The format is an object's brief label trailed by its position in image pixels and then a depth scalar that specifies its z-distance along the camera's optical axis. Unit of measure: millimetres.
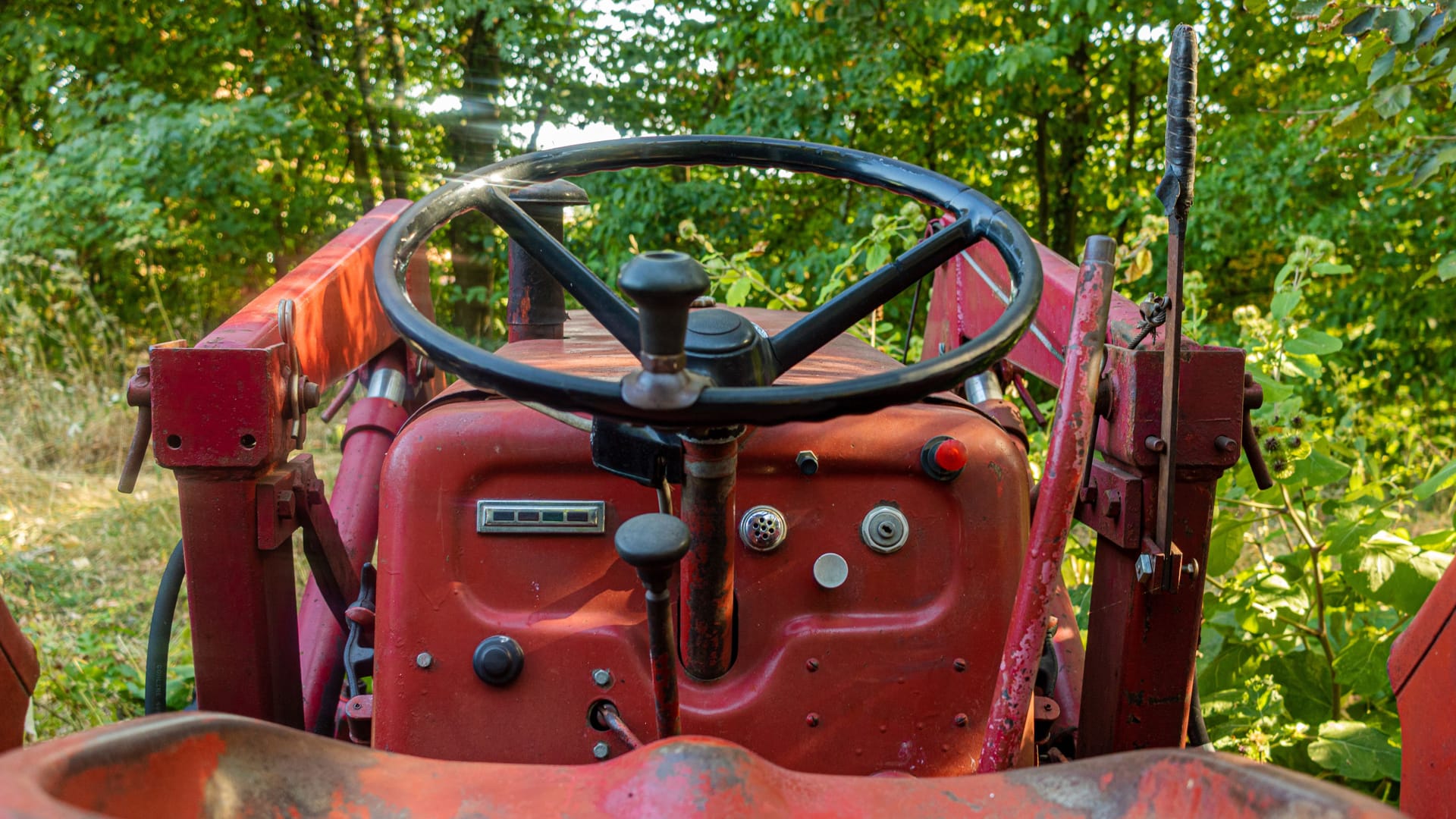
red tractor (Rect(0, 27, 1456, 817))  931
